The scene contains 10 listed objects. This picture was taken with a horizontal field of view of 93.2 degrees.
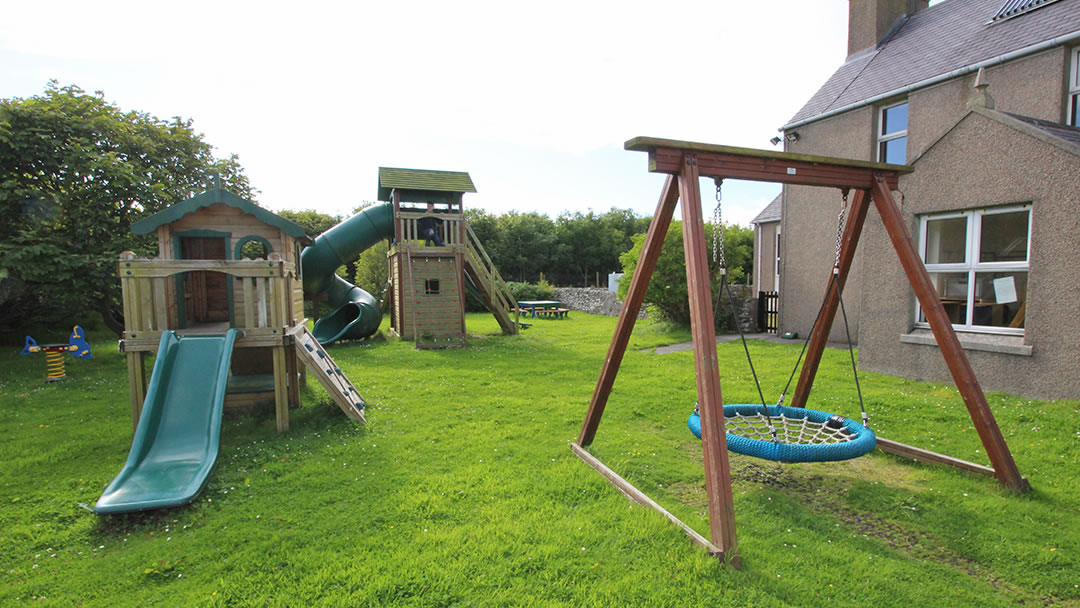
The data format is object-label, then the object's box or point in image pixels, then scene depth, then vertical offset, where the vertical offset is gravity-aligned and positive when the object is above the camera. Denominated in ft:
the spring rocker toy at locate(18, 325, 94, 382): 32.94 -4.91
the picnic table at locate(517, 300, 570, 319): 84.38 -4.86
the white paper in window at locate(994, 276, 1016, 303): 24.17 -0.68
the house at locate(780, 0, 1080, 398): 22.48 +4.38
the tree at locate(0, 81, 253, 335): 34.60 +6.78
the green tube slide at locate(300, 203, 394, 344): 50.49 +1.75
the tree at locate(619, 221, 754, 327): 55.98 +0.60
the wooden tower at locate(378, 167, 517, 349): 48.21 +1.80
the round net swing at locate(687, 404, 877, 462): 12.54 -4.48
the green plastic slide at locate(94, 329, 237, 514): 13.82 -4.84
